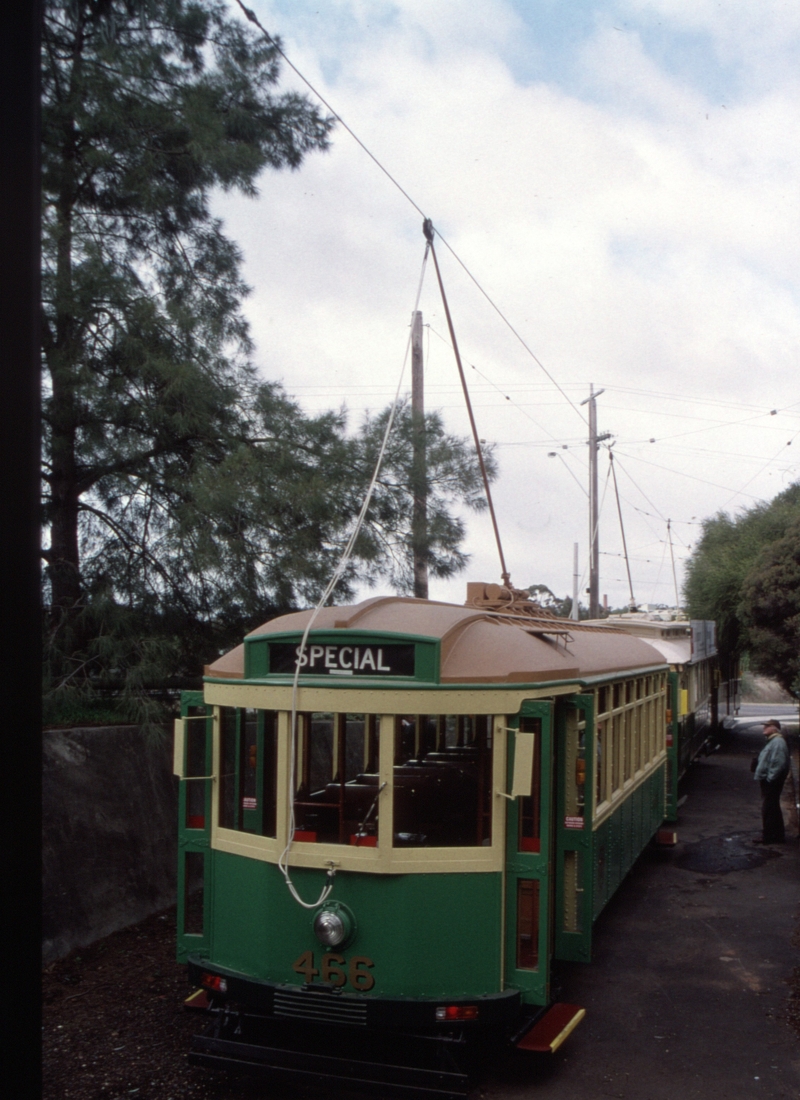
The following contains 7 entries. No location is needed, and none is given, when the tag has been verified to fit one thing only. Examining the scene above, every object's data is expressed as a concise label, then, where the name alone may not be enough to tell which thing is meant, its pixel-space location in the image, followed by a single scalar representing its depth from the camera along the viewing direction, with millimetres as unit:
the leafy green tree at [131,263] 10289
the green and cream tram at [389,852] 5500
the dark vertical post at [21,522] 2322
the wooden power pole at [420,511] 11922
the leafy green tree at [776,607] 23484
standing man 12641
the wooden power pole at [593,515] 25256
